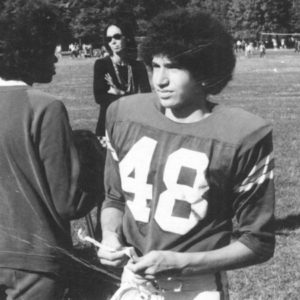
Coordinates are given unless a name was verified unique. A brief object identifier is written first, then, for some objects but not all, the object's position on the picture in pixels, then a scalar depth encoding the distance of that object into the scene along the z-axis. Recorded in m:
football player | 2.58
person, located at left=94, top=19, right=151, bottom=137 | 7.19
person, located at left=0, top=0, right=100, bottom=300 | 3.07
